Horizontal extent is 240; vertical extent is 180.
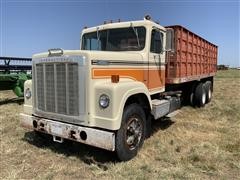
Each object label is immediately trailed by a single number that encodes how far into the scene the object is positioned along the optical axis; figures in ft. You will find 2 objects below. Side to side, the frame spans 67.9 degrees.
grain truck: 9.40
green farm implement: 22.60
